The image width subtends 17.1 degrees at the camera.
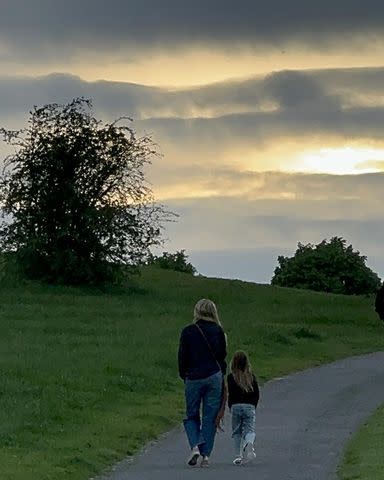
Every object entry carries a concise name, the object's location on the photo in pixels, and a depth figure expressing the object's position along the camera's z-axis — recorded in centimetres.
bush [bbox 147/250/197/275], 9250
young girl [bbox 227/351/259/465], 1689
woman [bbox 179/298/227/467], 1670
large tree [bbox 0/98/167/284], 5666
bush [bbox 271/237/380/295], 8212
